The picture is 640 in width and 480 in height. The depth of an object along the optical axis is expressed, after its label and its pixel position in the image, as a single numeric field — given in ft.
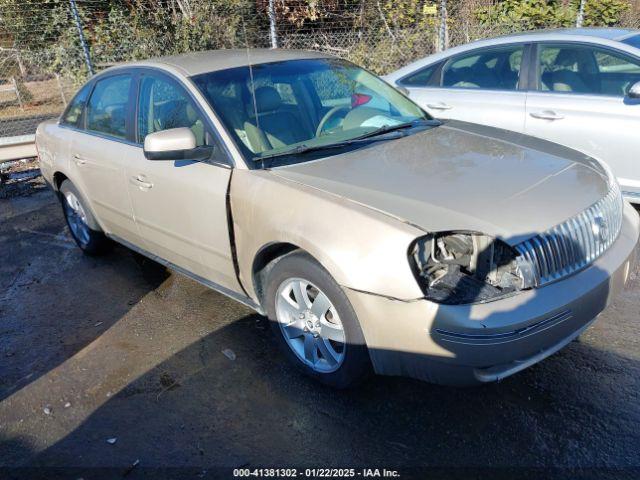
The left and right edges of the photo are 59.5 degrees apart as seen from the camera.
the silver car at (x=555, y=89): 14.93
